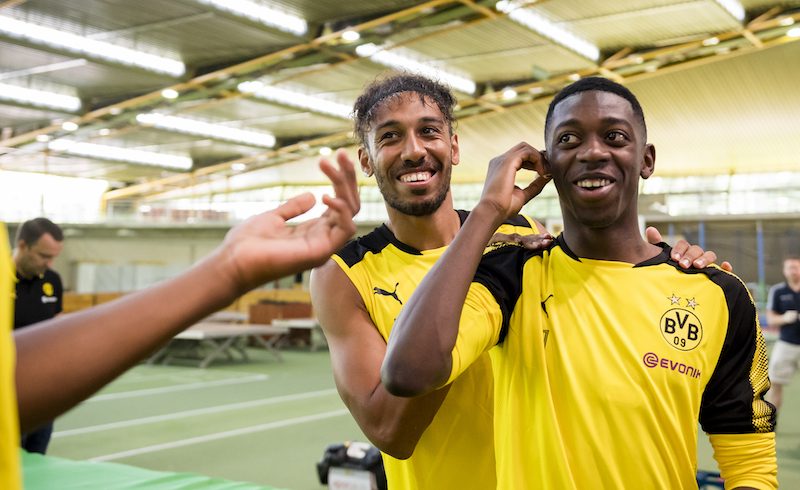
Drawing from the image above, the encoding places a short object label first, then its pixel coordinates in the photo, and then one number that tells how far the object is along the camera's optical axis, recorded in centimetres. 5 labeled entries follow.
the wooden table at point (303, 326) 1856
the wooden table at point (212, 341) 1524
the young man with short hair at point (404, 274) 226
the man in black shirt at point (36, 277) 602
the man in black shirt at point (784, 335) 831
